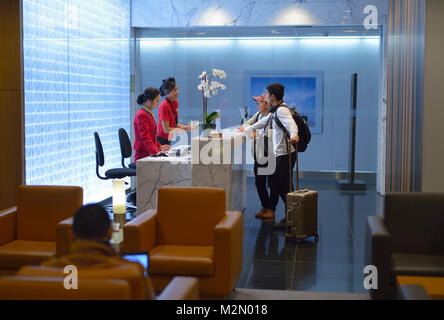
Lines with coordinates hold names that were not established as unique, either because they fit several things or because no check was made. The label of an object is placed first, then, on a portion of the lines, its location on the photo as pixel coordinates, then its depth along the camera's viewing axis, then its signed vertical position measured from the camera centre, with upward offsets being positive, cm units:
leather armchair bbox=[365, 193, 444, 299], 461 -79
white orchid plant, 671 +39
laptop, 311 -72
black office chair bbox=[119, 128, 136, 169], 829 -31
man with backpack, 677 -13
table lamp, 531 -72
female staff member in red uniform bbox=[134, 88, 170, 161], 730 -3
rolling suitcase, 631 -98
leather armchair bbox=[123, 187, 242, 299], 425 -90
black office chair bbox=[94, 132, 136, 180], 779 -63
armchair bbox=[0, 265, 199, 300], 233 -67
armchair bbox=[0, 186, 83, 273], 495 -77
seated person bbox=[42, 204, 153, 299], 251 -54
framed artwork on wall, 1075 +67
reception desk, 646 -52
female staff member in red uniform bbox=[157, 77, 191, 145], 769 +21
